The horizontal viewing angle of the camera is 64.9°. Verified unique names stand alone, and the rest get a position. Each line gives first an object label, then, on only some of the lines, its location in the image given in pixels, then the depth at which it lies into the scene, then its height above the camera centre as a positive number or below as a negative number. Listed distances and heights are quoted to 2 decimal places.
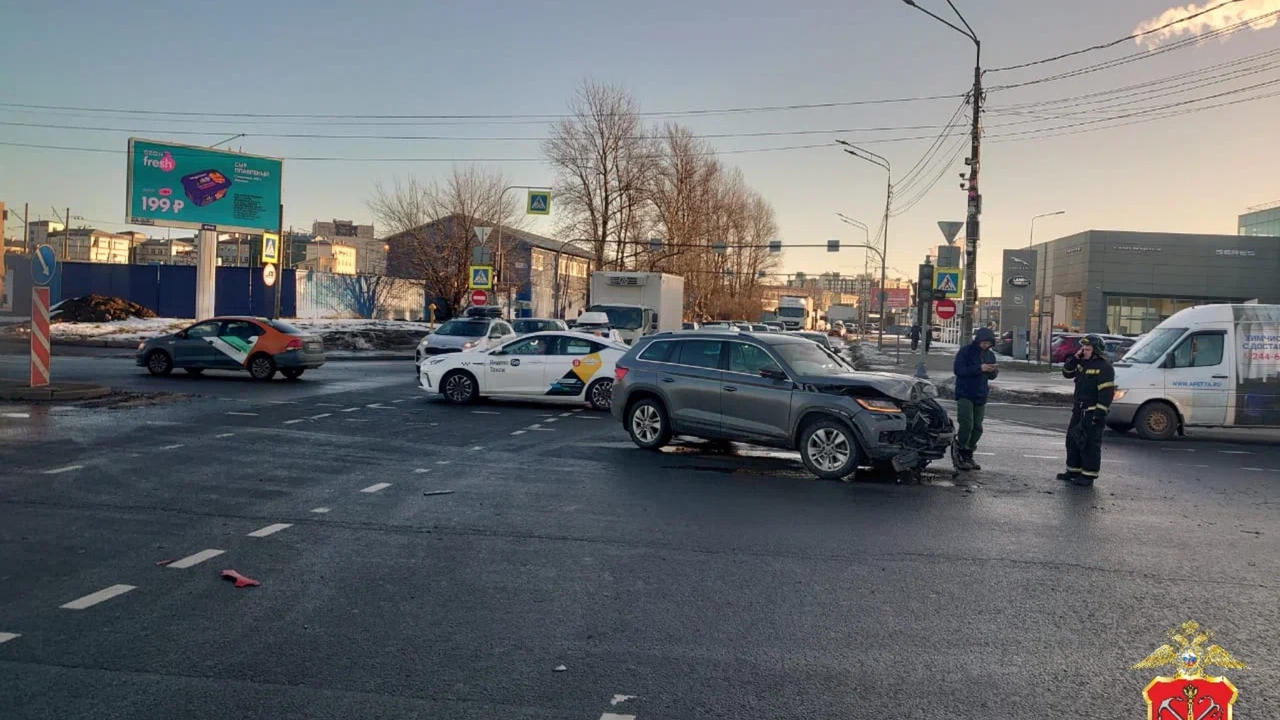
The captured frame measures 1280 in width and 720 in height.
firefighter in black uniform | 11.07 -0.74
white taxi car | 18.50 -0.85
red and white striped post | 17.58 -0.53
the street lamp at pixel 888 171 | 41.47 +7.72
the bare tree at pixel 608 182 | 62.31 +9.24
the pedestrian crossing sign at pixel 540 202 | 39.16 +4.83
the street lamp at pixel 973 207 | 23.83 +3.28
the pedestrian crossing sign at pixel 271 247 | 41.85 +2.87
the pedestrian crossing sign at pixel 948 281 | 27.16 +1.65
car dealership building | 65.06 +5.05
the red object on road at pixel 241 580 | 6.36 -1.70
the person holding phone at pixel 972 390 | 12.20 -0.57
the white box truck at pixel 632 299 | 35.50 +1.12
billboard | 40.59 +5.18
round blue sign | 17.22 +0.71
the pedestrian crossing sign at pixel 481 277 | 40.22 +1.86
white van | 16.11 -0.41
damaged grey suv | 11.07 -0.79
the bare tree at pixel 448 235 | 58.09 +5.10
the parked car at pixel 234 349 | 23.17 -0.82
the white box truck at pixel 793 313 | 70.06 +1.71
